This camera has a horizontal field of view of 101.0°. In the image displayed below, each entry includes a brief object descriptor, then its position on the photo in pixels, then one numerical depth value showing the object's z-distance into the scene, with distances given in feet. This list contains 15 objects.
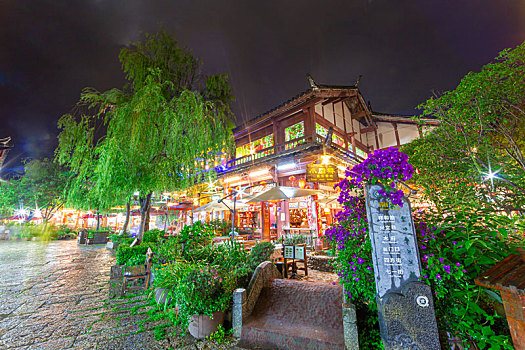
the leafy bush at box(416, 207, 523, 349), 8.52
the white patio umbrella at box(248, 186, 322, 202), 32.02
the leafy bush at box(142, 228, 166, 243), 33.11
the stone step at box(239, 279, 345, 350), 11.69
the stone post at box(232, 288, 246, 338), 13.15
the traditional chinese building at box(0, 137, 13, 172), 95.20
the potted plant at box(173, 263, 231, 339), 12.80
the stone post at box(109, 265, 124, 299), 18.79
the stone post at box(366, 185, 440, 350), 9.25
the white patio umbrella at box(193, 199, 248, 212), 37.50
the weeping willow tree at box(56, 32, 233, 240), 21.57
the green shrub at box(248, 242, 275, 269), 17.52
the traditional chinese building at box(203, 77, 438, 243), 41.93
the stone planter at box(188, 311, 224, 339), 12.86
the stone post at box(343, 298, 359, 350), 10.54
